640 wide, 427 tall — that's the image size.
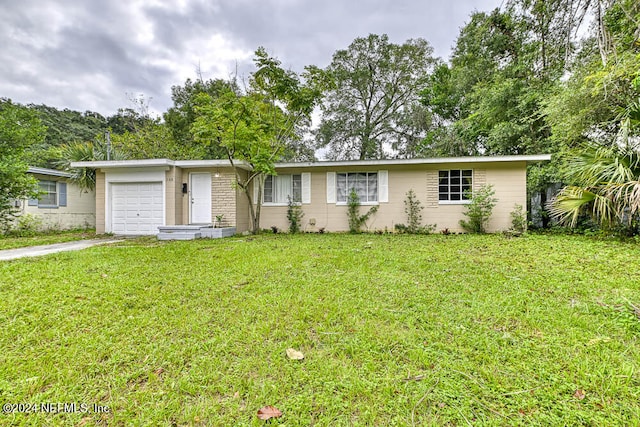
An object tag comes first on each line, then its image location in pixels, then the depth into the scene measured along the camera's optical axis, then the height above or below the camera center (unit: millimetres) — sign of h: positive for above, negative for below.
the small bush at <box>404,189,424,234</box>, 9564 +62
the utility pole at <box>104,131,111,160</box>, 11065 +2735
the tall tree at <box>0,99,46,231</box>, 8555 +2080
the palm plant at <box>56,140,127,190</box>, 11055 +2263
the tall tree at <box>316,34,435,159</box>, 16906 +7279
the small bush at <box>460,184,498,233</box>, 8797 +177
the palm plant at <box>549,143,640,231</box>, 5637 +586
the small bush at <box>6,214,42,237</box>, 9516 -397
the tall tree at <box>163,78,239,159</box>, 16266 +6505
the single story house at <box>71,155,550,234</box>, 9133 +838
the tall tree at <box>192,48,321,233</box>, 7914 +2961
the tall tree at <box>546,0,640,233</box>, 5453 +2203
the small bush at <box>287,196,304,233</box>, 10117 -30
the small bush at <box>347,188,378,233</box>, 9812 +16
